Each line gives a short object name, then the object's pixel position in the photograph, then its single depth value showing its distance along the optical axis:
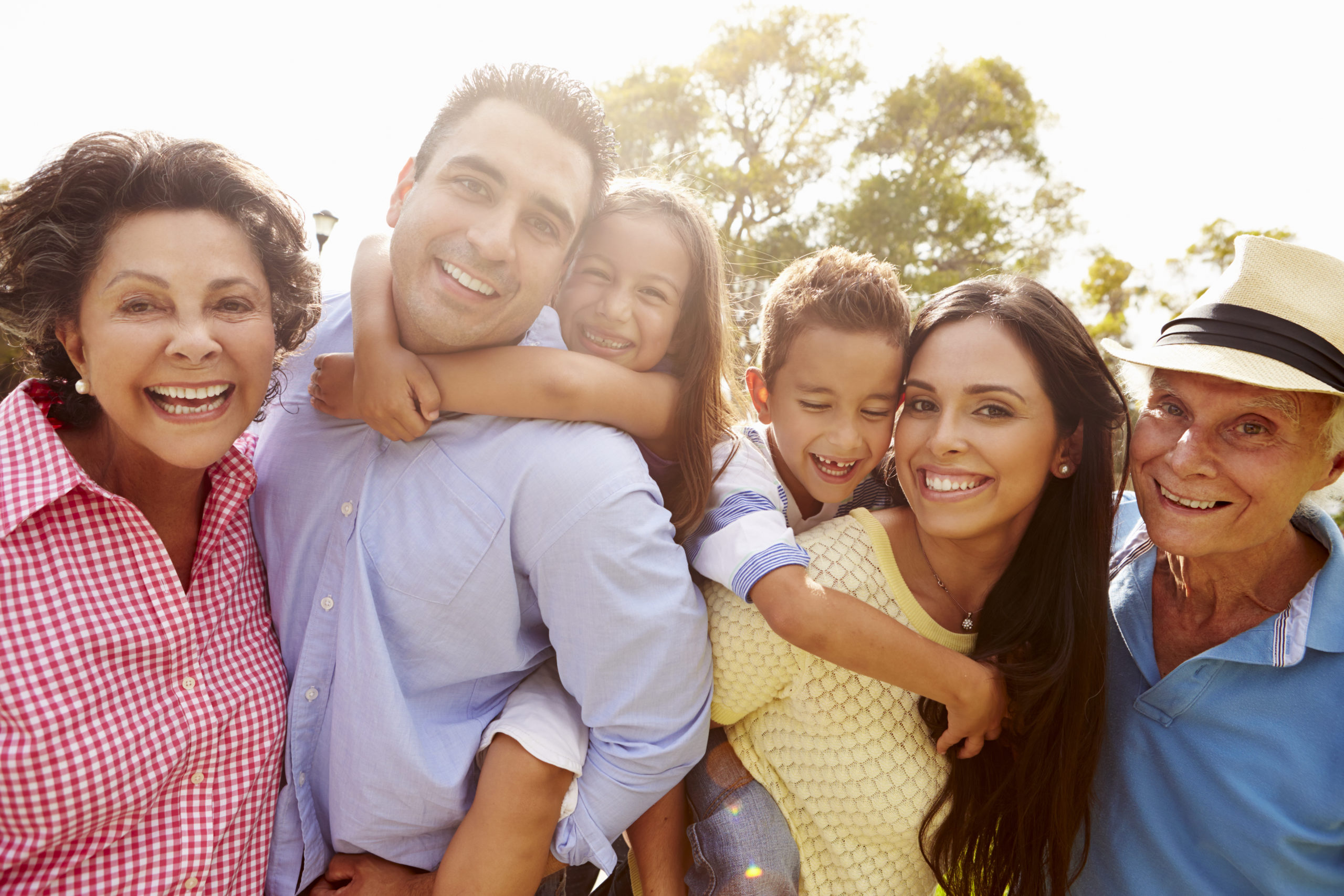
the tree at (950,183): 15.24
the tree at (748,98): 16.34
